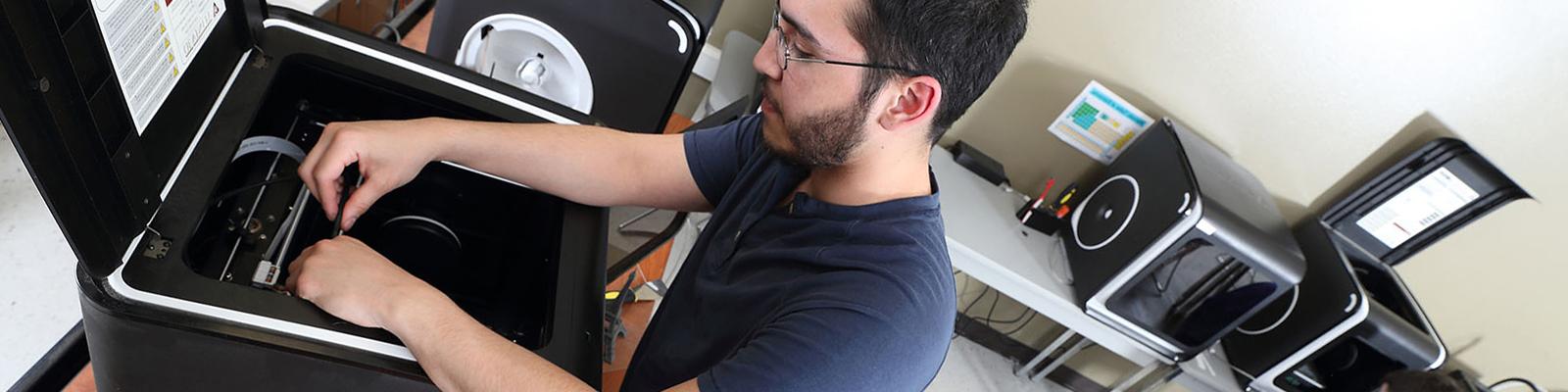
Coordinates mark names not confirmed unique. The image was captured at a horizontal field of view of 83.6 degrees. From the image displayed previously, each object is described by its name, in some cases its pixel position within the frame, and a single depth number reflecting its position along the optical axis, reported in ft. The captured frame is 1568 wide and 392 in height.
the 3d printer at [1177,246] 5.73
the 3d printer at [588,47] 3.59
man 2.14
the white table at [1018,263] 6.76
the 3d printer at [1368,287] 6.03
